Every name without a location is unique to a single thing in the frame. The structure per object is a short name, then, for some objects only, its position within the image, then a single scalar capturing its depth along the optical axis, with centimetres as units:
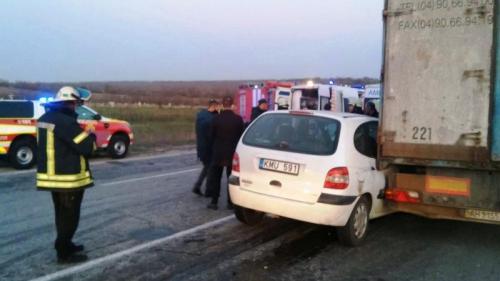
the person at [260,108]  1063
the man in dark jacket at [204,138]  834
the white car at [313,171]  543
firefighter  484
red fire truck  1739
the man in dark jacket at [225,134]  735
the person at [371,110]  1076
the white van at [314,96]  1582
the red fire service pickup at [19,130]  1171
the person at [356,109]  1298
